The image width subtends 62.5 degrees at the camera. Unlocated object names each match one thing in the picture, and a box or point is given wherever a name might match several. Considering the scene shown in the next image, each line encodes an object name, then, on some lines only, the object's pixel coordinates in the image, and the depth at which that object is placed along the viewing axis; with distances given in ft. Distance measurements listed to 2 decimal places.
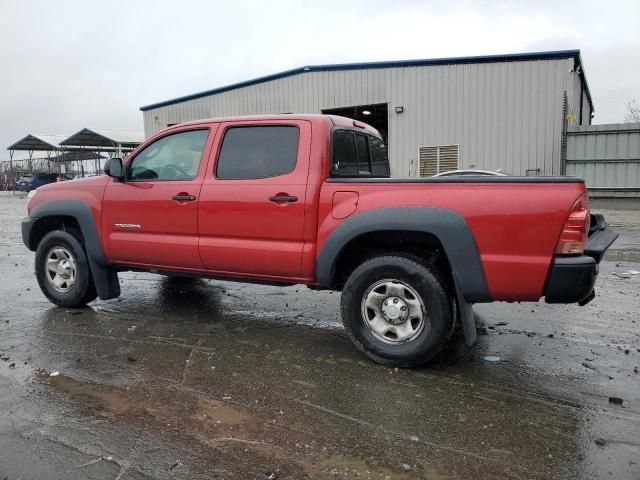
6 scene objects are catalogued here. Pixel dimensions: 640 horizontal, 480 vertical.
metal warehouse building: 55.47
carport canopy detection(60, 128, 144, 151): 118.73
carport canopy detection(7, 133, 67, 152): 143.43
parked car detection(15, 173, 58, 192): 116.06
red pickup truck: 11.50
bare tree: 115.44
